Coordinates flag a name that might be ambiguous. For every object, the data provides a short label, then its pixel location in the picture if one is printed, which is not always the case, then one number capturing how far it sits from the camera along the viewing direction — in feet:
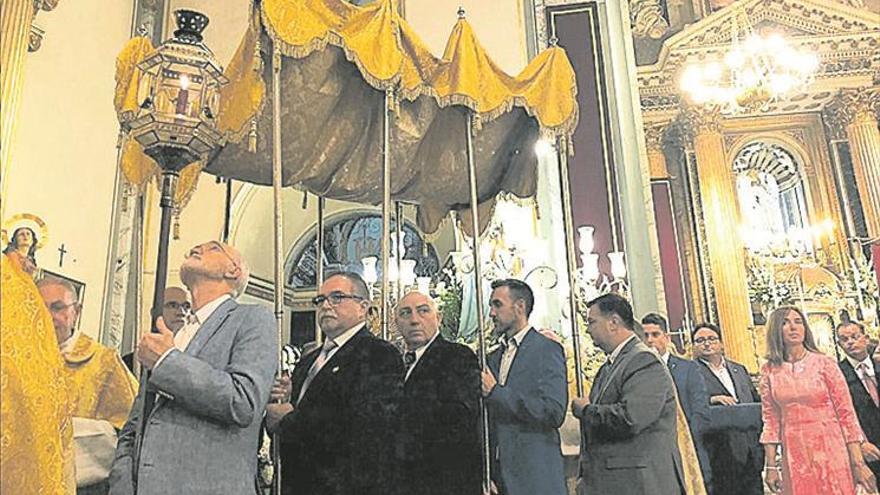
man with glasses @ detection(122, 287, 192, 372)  11.01
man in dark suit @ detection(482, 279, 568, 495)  8.70
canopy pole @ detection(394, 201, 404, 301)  13.60
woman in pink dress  10.90
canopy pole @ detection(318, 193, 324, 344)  11.88
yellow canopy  9.43
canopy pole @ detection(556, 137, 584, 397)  10.95
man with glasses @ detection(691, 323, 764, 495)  13.34
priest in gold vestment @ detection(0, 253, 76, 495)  4.47
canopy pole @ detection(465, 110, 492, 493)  9.04
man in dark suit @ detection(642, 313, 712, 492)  13.03
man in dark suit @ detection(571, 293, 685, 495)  8.41
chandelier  36.96
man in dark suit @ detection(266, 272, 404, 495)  7.23
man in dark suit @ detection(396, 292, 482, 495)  7.94
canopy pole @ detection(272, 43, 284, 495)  8.25
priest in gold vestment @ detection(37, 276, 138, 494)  8.52
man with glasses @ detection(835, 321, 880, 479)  12.99
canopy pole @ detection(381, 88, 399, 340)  9.34
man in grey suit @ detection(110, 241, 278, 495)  5.74
